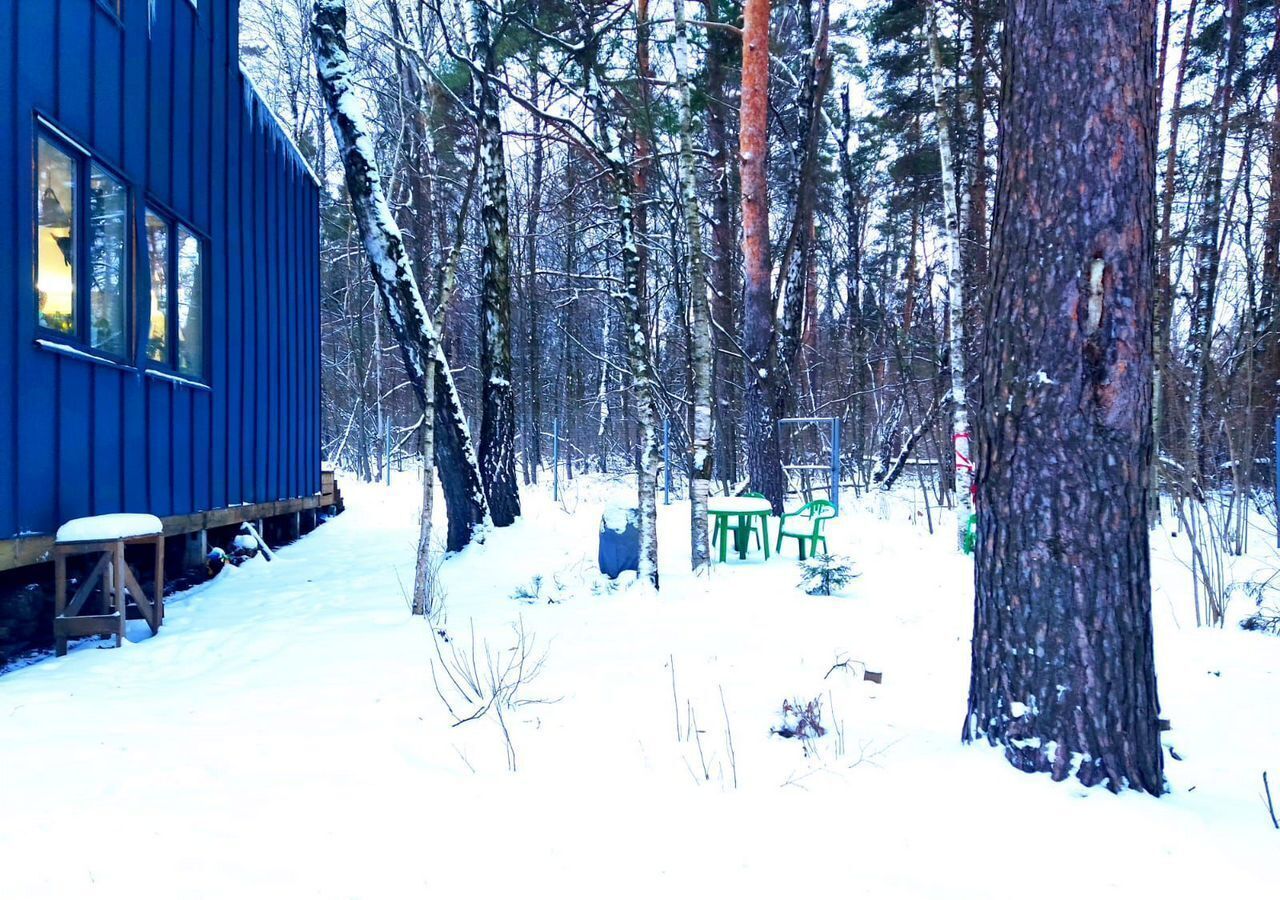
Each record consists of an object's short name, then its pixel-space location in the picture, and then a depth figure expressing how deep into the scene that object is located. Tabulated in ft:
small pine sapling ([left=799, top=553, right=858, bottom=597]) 19.76
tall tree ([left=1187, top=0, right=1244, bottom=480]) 33.76
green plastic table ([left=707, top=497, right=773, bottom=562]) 25.38
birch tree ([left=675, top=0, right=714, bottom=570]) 20.03
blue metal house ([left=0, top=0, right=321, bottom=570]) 14.28
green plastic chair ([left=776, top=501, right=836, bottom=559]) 24.85
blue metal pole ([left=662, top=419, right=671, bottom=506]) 44.80
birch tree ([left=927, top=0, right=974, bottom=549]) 27.89
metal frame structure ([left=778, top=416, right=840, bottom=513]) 35.29
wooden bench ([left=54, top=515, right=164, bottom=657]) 14.40
